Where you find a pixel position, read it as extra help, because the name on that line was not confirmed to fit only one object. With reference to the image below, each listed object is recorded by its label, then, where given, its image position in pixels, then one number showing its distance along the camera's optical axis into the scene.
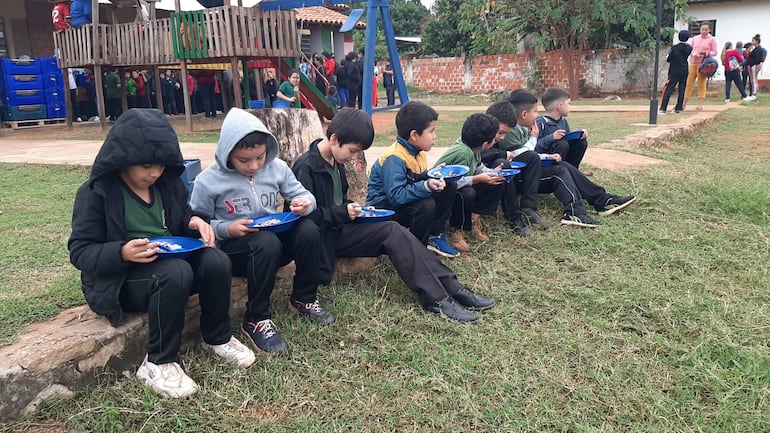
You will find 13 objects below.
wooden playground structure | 9.03
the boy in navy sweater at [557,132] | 4.52
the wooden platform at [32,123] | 10.76
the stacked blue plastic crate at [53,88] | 11.23
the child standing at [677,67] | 10.95
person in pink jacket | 12.02
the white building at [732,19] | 19.08
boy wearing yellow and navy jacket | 3.24
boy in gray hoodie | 2.50
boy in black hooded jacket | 2.10
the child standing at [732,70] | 14.00
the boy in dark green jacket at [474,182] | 3.66
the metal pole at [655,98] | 9.10
